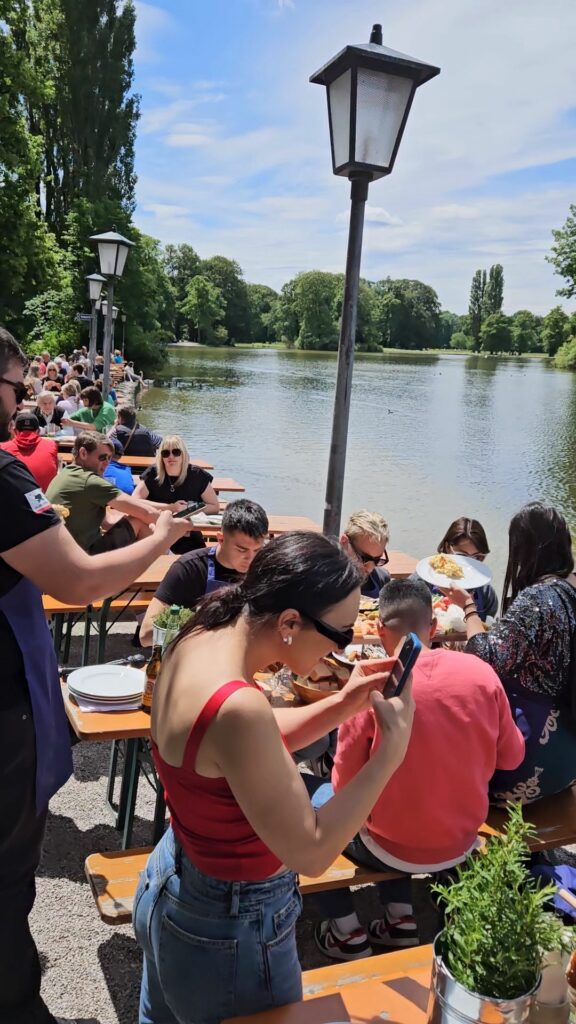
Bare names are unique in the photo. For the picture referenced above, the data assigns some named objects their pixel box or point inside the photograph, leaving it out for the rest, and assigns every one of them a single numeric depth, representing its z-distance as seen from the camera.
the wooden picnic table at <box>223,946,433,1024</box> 1.58
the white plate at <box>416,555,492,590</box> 4.22
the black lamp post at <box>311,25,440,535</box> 3.53
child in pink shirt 2.44
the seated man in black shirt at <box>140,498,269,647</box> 3.80
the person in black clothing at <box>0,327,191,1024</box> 1.83
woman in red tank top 1.35
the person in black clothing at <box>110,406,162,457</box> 10.17
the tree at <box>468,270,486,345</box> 134.62
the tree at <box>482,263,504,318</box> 132.50
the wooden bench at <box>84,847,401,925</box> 2.46
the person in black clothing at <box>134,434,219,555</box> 6.31
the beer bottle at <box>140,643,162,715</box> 2.88
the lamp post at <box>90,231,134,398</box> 10.42
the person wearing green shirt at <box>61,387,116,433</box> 10.92
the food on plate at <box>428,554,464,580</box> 4.34
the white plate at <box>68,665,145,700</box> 3.02
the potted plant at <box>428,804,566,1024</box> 1.29
